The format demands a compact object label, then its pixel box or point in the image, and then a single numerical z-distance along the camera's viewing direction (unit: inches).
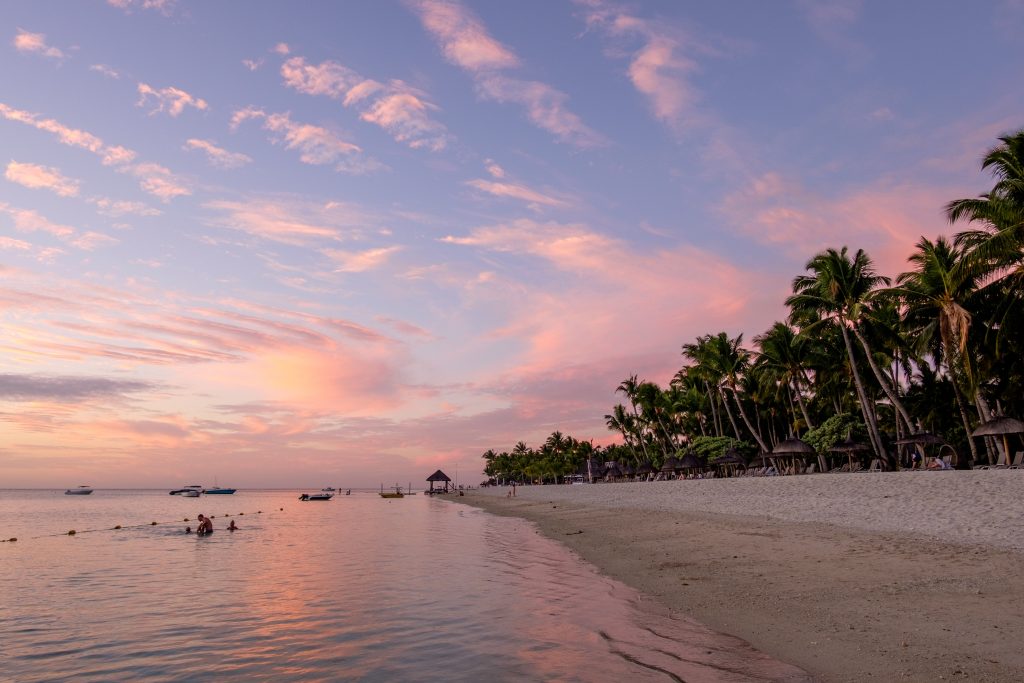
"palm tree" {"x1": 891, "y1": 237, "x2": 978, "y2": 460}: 1144.7
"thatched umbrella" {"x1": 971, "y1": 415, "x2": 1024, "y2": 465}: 1180.4
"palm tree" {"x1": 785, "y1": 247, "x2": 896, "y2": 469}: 1669.5
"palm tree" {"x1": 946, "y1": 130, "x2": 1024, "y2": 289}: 968.9
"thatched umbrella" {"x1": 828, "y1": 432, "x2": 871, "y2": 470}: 1766.7
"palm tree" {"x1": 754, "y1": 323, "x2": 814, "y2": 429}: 2226.9
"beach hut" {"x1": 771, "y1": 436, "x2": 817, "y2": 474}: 1803.6
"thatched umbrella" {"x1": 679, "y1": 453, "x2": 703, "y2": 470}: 2463.1
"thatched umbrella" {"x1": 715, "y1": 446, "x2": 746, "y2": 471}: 2244.8
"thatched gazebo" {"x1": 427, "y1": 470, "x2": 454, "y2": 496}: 5477.4
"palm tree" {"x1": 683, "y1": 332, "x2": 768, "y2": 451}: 2551.4
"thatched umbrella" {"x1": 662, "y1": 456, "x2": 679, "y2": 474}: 2516.0
